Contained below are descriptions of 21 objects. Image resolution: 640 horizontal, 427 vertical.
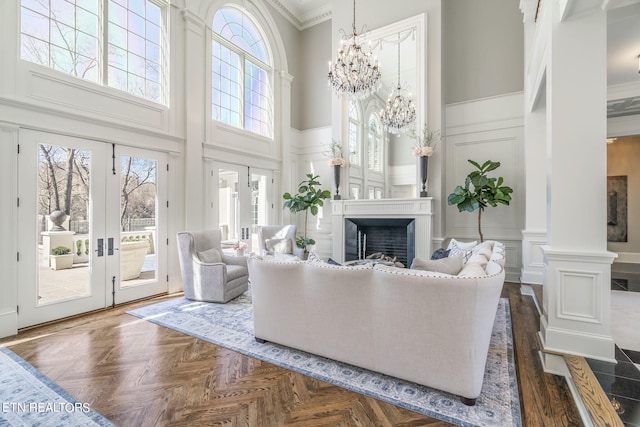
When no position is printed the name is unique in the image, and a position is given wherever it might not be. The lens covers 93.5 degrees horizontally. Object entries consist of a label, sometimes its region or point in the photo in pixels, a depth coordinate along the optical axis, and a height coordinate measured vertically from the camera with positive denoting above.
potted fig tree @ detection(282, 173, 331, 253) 6.76 +0.26
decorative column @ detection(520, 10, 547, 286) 4.90 +0.58
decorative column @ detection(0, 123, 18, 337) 3.28 -0.17
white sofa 2.01 -0.79
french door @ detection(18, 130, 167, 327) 3.53 -0.17
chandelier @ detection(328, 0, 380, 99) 4.05 +1.91
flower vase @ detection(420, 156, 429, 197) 5.76 +0.76
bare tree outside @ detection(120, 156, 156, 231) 4.43 +0.35
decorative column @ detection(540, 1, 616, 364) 2.50 +0.21
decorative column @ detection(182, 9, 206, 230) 5.18 +1.72
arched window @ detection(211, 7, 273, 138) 5.98 +3.00
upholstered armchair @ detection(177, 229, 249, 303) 4.34 -0.88
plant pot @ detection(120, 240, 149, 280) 4.42 -0.68
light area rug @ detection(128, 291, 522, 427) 1.98 -1.31
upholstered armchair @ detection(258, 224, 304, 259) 5.85 -0.54
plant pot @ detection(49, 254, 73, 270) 3.70 -0.61
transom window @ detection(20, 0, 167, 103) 3.66 +2.35
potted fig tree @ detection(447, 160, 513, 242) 5.16 +0.33
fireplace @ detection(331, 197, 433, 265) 5.79 -0.30
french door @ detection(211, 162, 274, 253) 5.91 +0.23
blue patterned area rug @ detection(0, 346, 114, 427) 1.92 -1.33
